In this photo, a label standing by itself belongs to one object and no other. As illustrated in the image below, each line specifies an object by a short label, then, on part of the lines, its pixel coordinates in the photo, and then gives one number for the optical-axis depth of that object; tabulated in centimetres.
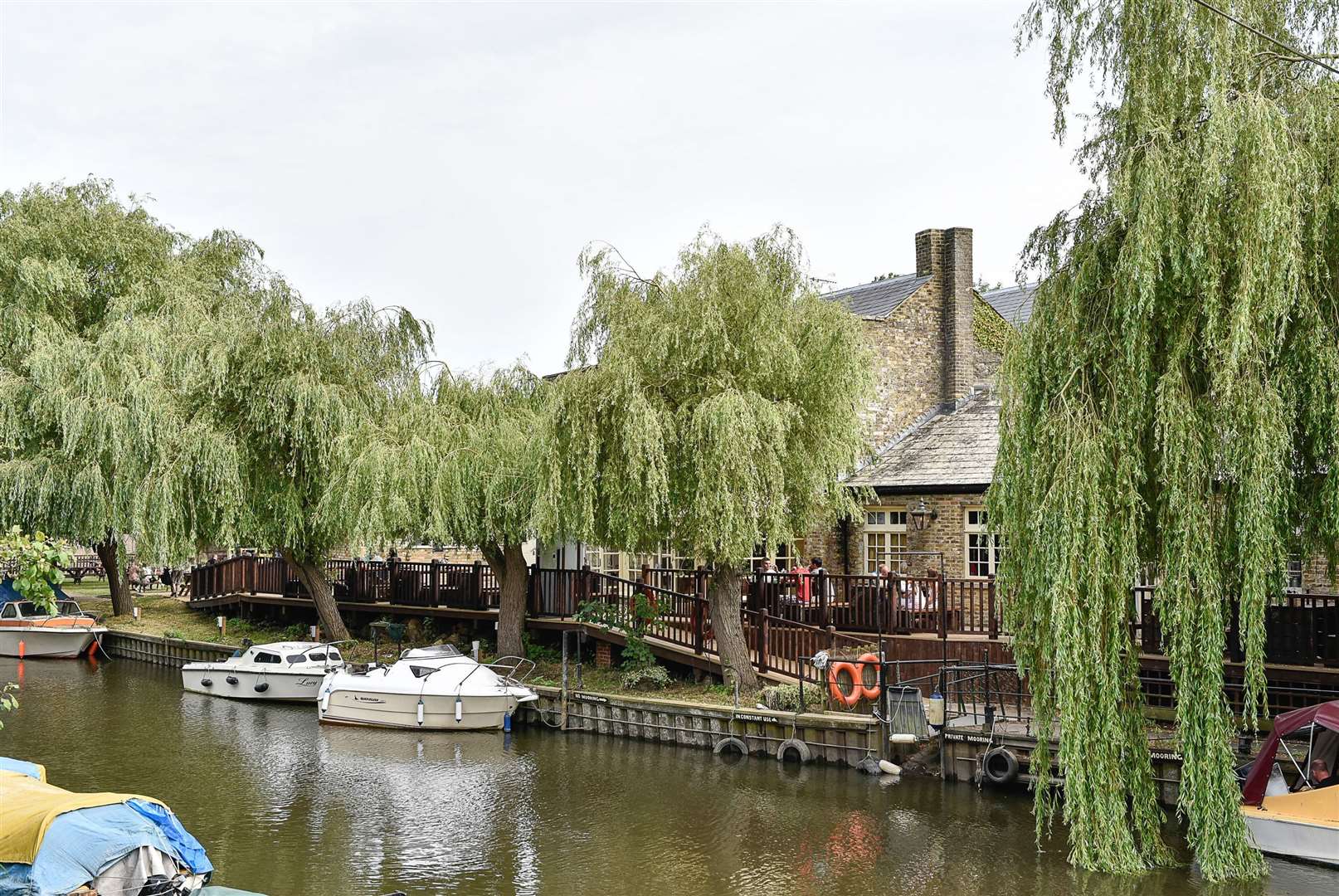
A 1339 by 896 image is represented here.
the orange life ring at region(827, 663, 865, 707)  1755
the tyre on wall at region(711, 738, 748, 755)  1823
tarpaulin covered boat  1002
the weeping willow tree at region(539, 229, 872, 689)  1808
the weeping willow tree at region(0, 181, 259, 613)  2456
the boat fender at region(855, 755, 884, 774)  1662
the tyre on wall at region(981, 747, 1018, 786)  1537
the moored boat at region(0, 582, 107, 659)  3056
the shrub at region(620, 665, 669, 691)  2088
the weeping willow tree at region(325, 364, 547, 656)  2138
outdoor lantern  2216
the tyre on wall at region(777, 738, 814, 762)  1742
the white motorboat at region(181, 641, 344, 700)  2427
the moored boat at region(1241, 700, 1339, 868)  1206
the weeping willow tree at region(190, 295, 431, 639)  2414
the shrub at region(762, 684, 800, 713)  1833
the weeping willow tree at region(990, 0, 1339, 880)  1073
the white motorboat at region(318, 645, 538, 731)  2067
